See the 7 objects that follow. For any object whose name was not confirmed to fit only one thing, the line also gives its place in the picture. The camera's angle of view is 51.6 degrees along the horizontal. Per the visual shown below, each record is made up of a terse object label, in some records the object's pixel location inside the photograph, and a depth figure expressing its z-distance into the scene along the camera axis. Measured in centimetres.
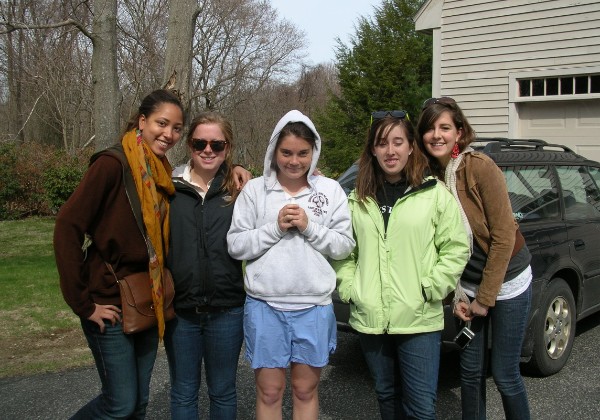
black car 447
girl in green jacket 290
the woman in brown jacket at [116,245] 271
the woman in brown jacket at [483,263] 302
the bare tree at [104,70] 824
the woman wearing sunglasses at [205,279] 297
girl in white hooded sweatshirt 289
